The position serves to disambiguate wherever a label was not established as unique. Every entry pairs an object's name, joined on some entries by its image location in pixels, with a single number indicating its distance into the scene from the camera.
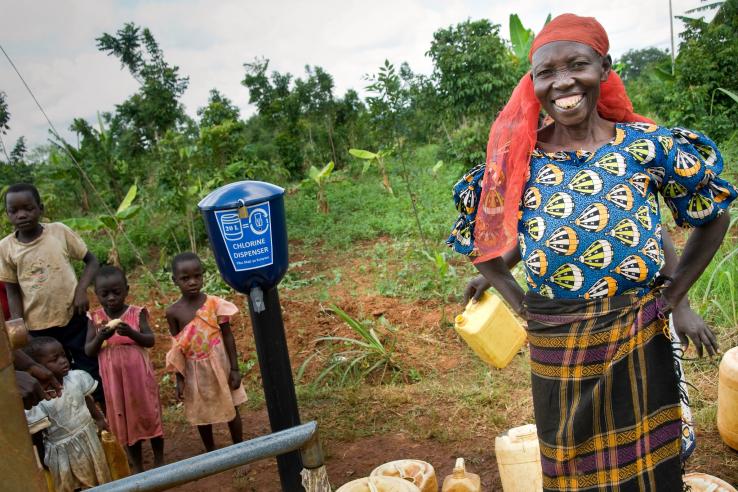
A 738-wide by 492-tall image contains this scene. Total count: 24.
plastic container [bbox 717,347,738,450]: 2.69
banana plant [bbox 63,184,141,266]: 7.64
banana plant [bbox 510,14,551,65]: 10.62
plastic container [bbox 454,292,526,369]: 2.17
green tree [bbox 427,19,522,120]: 10.31
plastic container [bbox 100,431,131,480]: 2.93
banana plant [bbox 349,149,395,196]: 10.69
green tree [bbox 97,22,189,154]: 13.07
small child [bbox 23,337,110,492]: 2.77
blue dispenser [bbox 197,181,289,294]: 2.09
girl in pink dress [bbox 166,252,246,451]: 3.27
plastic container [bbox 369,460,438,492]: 2.33
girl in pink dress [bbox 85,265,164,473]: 3.19
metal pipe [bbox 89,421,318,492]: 0.98
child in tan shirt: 3.46
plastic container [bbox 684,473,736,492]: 2.13
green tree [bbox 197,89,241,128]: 14.36
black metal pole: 2.19
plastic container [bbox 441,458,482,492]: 2.33
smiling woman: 1.64
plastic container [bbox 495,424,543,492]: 2.38
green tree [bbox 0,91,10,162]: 10.70
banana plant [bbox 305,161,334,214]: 10.71
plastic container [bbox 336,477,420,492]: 1.84
